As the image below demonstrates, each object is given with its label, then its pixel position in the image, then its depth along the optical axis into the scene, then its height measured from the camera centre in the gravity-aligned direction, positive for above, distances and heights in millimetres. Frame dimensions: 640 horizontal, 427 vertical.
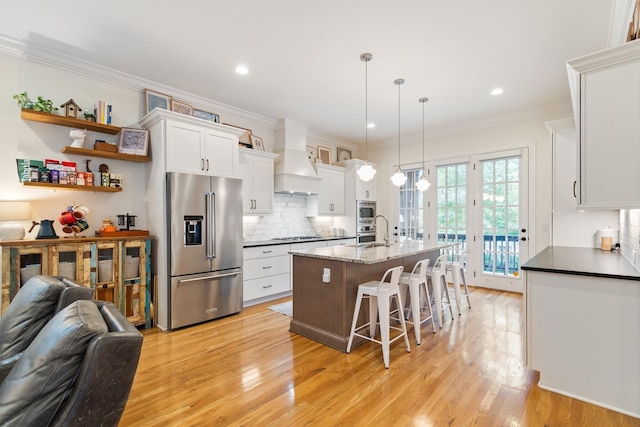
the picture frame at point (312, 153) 5953 +1170
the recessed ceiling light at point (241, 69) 3473 +1656
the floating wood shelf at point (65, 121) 2969 +950
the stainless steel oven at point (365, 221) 6207 -161
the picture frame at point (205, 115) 4297 +1409
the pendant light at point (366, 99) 3240 +1637
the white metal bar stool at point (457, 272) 3840 -748
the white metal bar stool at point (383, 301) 2583 -775
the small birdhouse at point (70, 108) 3176 +1098
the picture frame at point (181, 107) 4062 +1424
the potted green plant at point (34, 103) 2914 +1067
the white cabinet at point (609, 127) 1646 +482
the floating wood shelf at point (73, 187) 2961 +275
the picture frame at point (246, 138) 4840 +1204
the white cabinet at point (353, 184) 6176 +602
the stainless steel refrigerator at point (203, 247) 3434 -405
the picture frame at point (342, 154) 6605 +1280
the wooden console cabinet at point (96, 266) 2684 -518
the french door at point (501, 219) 4922 -106
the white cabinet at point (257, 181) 4668 +512
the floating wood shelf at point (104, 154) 3190 +651
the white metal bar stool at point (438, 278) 3445 -742
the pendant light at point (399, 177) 3877 +458
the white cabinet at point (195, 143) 3471 +849
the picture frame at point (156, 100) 3817 +1445
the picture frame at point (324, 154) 6162 +1194
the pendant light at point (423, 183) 4344 +425
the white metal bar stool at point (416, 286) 2986 -732
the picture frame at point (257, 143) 5016 +1170
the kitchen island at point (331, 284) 2898 -720
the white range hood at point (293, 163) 5133 +867
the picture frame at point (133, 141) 3523 +833
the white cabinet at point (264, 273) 4305 -880
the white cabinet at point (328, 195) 5812 +361
